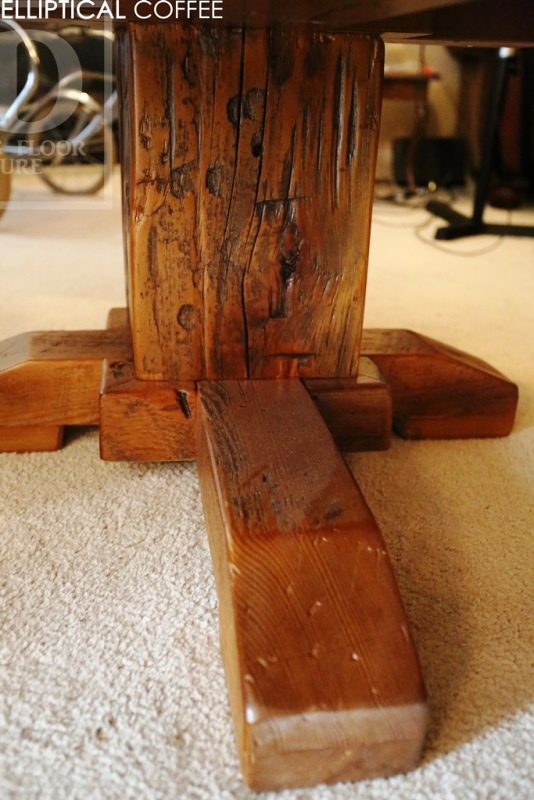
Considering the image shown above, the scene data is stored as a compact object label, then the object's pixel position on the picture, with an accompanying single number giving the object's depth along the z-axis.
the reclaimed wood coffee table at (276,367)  0.48
